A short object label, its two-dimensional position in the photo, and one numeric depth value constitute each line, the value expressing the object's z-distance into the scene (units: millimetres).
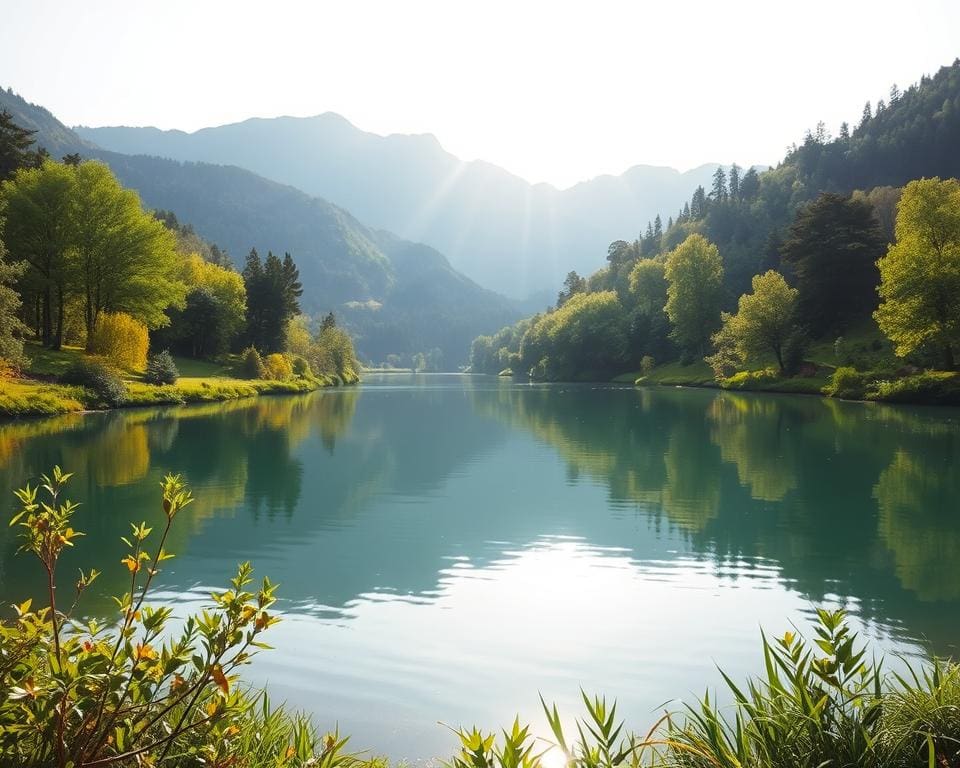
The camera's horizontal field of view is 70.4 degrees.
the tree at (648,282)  109562
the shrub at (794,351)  68125
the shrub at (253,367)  79562
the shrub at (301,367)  88444
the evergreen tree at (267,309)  91938
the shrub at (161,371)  57531
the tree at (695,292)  88750
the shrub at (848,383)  54562
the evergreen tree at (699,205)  152000
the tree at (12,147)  65688
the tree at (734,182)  150875
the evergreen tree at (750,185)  146750
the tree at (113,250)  56969
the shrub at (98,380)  45812
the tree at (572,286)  158125
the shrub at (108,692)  3146
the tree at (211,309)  79062
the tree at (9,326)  38438
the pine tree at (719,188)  150975
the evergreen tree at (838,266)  74438
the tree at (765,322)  69312
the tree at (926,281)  49188
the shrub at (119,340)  53438
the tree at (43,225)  55906
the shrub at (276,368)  80331
